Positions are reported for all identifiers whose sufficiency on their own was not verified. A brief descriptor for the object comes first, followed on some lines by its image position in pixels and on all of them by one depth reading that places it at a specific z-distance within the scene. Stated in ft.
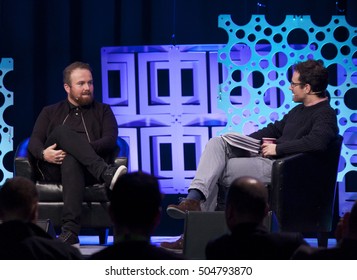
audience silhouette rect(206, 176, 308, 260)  15.42
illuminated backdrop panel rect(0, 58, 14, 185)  36.93
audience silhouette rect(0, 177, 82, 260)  15.25
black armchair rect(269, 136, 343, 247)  28.29
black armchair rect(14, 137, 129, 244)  29.87
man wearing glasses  28.66
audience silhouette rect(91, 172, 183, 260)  14.27
